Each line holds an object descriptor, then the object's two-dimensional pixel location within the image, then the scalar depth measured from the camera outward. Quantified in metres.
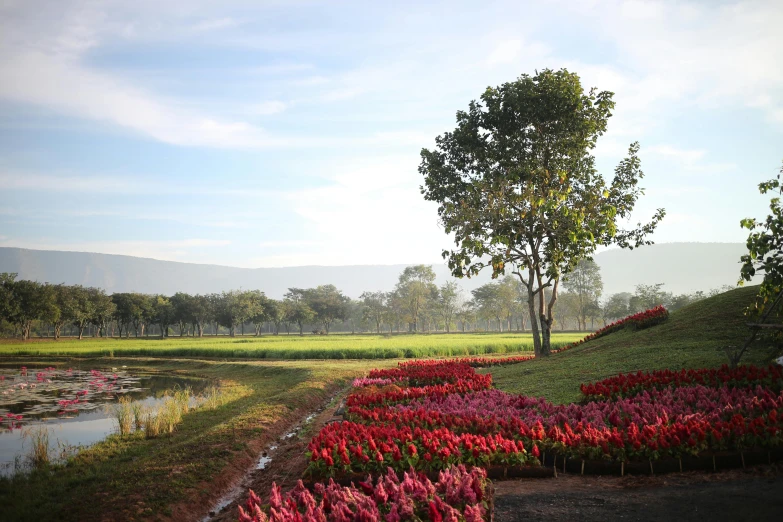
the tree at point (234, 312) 92.94
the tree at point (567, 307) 98.62
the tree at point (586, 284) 97.69
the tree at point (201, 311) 92.75
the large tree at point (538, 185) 22.08
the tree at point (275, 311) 102.56
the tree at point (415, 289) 106.06
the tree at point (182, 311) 92.00
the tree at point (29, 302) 68.62
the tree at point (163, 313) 89.02
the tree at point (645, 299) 86.92
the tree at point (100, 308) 79.12
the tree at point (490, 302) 99.61
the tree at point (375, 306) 112.67
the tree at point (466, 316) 108.75
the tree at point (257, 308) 95.25
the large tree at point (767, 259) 10.99
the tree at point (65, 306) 74.05
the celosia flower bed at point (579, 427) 7.04
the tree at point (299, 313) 105.38
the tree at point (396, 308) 105.06
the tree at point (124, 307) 85.94
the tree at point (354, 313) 141.88
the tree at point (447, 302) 111.12
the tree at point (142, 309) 84.25
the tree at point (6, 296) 66.12
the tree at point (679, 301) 83.51
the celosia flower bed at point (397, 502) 4.85
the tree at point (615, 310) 89.50
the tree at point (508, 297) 100.19
